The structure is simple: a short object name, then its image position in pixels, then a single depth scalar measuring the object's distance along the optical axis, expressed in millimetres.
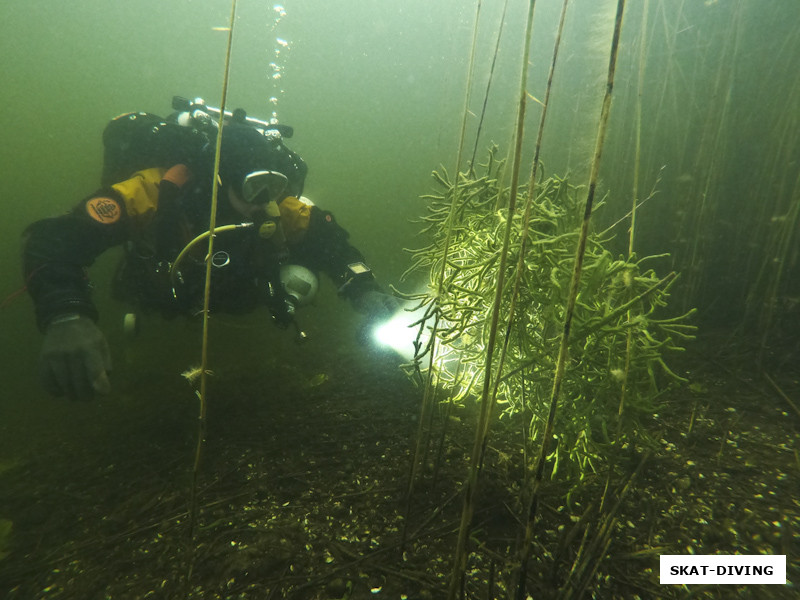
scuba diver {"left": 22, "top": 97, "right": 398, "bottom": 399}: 2264
